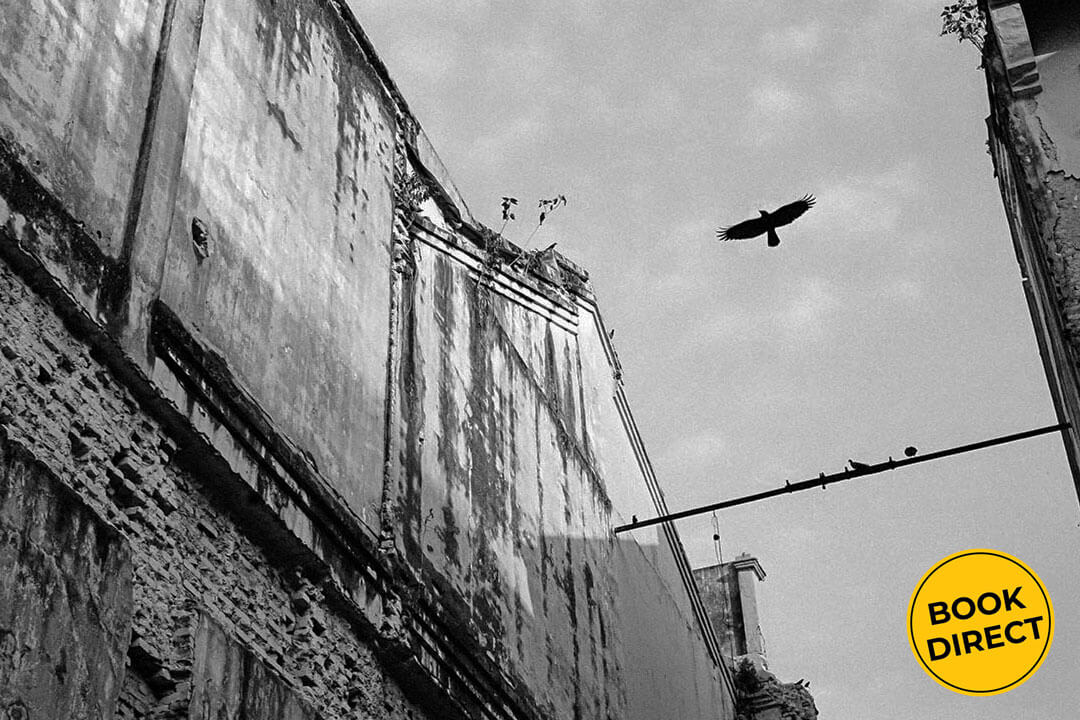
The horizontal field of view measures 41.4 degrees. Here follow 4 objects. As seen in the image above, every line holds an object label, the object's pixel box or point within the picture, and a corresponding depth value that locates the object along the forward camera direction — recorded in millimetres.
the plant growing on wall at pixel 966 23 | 9125
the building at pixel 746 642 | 17938
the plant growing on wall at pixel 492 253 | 11422
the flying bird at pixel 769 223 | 10461
